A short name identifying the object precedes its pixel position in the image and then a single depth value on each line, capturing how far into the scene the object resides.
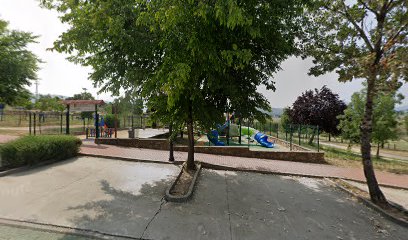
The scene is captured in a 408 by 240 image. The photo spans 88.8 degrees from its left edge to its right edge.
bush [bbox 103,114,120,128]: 22.39
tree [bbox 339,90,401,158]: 15.96
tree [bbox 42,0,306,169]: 4.38
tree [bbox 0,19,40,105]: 7.76
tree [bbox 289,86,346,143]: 23.78
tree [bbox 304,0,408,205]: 5.80
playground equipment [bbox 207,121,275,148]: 14.44
